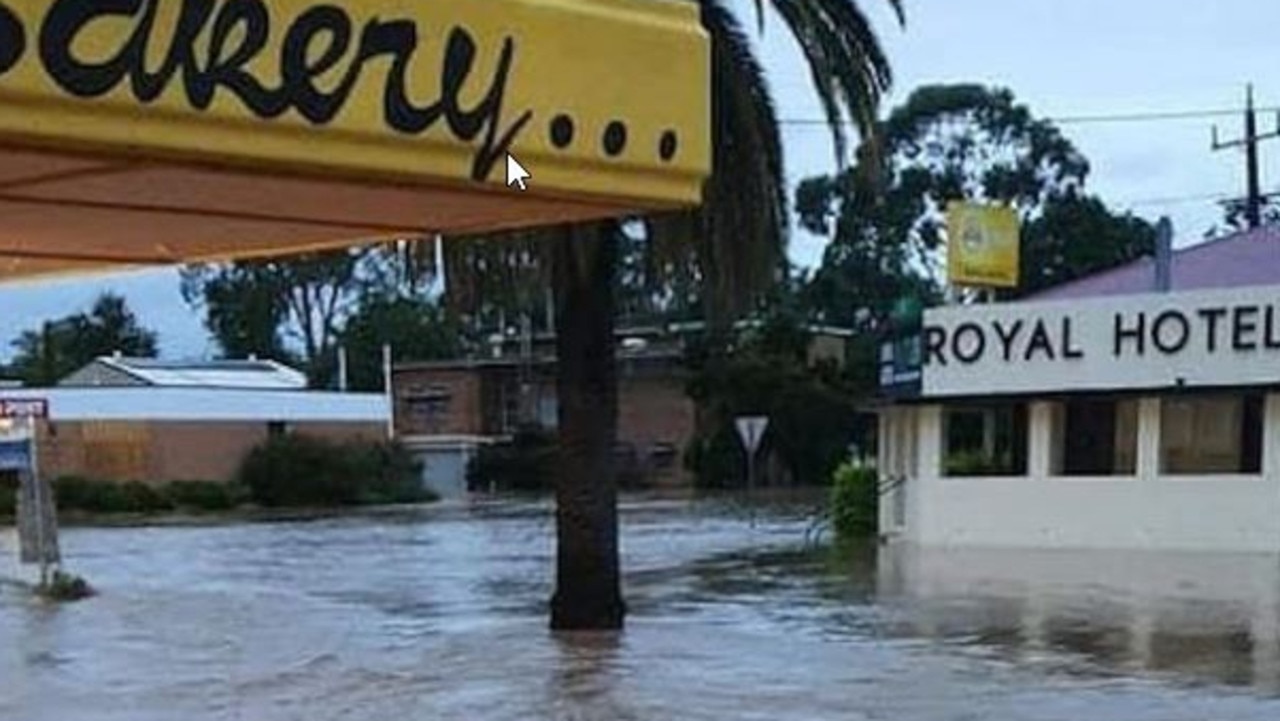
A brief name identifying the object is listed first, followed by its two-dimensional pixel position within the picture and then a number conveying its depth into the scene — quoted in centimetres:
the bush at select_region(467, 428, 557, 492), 8625
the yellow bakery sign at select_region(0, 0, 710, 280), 408
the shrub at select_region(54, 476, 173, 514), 6862
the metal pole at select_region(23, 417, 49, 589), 2922
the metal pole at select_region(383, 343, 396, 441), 9094
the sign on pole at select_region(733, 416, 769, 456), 6294
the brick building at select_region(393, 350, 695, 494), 8925
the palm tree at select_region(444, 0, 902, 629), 1864
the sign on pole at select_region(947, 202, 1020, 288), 4819
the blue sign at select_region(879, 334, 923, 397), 3947
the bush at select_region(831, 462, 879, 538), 4234
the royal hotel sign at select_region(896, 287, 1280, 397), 3506
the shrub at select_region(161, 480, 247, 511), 7156
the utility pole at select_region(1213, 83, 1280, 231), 6713
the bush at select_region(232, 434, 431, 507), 7500
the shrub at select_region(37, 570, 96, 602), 2875
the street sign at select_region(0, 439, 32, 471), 2956
